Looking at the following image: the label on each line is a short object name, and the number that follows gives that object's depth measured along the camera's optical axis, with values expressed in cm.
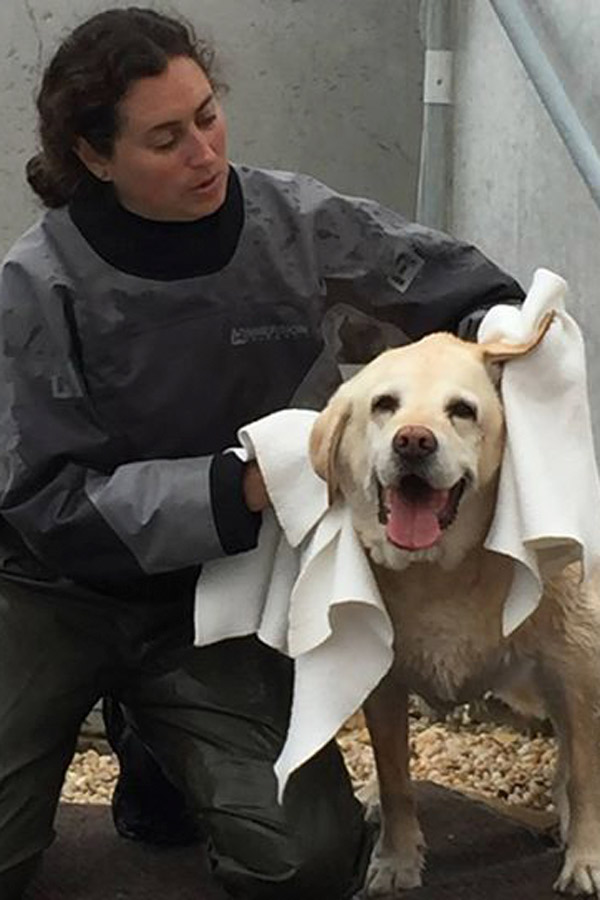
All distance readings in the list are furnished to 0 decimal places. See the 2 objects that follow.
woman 299
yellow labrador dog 282
